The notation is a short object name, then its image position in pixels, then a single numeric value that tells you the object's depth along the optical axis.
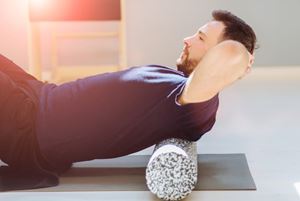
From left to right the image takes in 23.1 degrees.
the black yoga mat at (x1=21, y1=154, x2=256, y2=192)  2.21
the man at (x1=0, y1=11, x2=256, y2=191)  2.16
